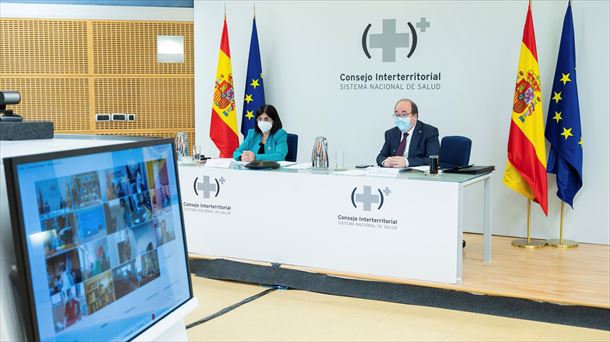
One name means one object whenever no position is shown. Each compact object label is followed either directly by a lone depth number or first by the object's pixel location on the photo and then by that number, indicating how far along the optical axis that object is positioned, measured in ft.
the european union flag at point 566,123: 20.11
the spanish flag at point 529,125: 20.18
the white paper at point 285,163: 19.17
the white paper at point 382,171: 16.73
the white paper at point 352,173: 16.92
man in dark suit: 18.97
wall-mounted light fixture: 28.63
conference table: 16.05
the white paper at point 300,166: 18.40
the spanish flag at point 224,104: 25.25
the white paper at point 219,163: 18.95
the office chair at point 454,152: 18.70
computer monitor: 4.19
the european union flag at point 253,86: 25.07
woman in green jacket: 20.74
